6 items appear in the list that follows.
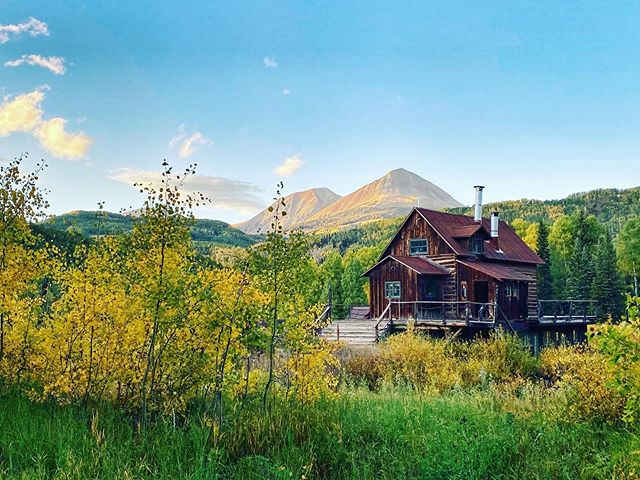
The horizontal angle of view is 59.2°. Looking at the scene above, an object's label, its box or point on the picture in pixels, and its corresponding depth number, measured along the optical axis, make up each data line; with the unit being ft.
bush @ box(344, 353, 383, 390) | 50.54
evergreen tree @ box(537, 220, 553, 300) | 184.65
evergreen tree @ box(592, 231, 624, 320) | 158.71
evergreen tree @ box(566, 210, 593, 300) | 172.96
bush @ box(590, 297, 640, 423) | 18.92
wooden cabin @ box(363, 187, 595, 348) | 102.63
